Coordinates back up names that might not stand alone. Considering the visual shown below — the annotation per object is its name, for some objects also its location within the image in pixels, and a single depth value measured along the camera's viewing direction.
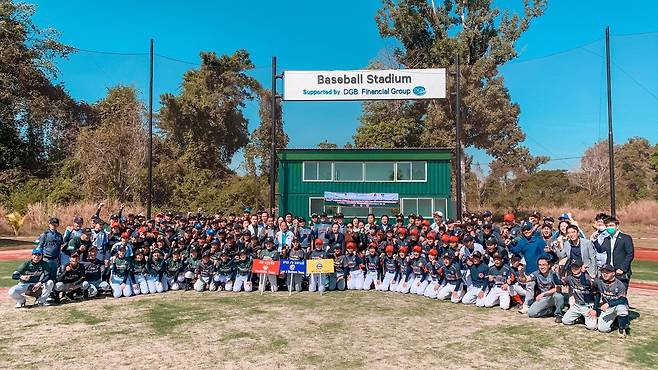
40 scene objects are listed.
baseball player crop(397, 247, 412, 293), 11.35
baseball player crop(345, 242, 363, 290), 11.81
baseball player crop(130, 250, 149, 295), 11.10
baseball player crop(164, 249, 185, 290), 11.66
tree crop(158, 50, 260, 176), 41.19
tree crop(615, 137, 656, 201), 53.31
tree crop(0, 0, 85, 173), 32.47
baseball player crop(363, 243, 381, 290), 11.78
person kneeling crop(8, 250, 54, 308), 9.42
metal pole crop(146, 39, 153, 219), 20.20
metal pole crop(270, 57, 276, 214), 18.01
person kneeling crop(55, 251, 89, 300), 9.92
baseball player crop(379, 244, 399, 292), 11.62
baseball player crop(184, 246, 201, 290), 11.71
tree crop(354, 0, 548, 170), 35.03
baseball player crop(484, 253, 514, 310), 9.40
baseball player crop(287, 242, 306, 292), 11.46
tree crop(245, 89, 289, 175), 41.59
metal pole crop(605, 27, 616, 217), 20.16
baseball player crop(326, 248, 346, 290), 11.71
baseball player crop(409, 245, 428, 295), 11.06
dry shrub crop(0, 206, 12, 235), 26.55
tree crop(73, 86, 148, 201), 32.59
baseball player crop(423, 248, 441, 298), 10.73
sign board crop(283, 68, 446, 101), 19.84
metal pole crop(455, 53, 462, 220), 17.88
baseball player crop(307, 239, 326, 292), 11.47
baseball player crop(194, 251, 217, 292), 11.54
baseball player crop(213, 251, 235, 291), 11.55
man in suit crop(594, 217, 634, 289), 7.81
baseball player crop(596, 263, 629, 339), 7.26
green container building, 25.22
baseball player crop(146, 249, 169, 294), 11.29
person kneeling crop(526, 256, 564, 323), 8.45
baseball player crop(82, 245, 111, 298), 10.49
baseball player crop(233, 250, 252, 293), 11.48
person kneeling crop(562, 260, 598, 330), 7.73
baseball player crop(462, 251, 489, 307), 9.80
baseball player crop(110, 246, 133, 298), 10.73
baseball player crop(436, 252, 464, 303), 10.21
